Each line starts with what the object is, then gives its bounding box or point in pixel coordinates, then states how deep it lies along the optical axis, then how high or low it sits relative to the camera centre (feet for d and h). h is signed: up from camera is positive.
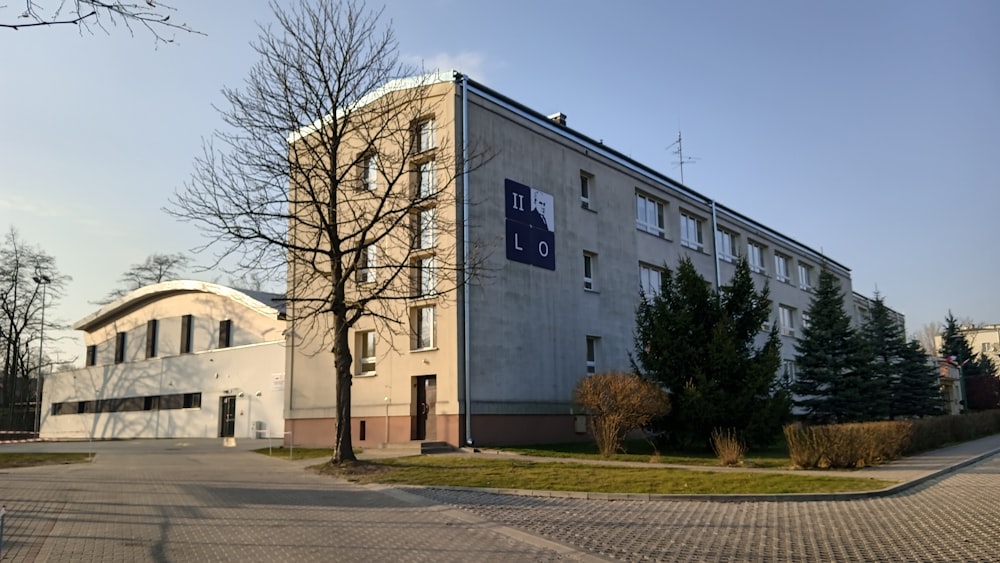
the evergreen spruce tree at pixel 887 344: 122.21 +7.09
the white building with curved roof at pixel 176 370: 129.08 +5.00
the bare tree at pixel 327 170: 59.77 +19.16
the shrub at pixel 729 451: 59.16 -5.25
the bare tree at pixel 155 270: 209.67 +36.14
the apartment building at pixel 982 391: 183.52 -2.10
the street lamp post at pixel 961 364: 157.89 +4.76
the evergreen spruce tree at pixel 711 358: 72.54 +2.97
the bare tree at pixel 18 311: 170.09 +20.42
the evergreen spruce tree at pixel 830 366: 101.09 +2.74
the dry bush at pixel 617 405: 67.62 -1.56
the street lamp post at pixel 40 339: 169.27 +13.97
